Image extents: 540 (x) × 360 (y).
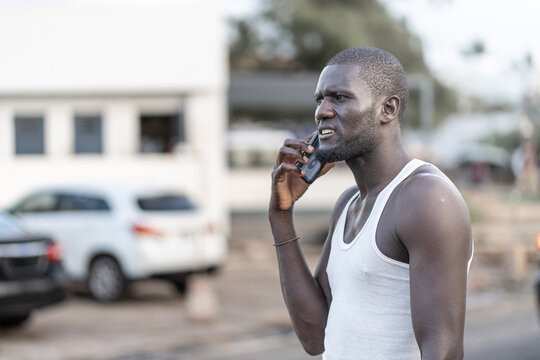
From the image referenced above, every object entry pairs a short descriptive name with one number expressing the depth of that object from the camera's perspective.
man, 1.85
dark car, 8.91
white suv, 11.69
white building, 17.05
